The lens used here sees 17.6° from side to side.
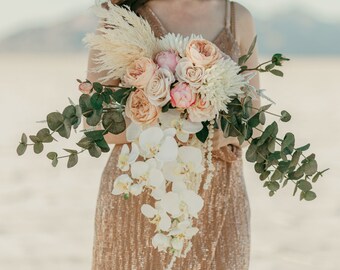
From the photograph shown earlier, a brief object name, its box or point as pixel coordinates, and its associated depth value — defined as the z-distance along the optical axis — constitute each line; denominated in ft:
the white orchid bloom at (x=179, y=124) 11.13
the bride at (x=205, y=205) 12.53
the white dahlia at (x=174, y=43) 11.28
